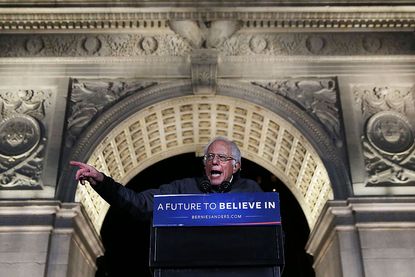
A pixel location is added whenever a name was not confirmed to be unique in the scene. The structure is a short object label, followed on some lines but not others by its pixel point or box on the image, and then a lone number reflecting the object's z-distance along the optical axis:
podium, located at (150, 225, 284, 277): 2.89
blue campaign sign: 2.96
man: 3.27
